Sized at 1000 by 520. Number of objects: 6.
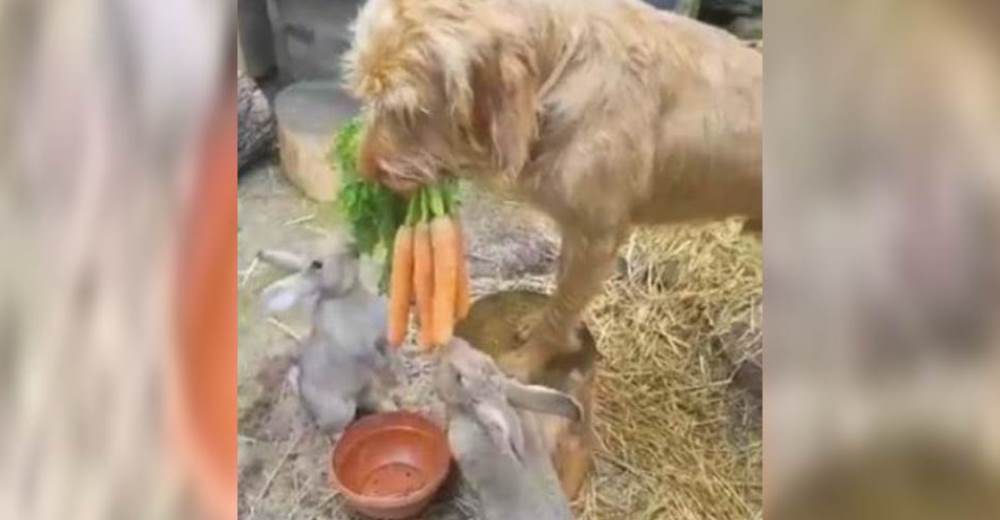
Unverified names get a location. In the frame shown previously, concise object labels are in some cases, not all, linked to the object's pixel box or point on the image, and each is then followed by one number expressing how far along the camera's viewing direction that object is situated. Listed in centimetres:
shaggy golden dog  111
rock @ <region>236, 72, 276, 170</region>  117
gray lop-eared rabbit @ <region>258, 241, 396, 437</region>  116
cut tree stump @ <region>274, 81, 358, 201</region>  115
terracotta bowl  117
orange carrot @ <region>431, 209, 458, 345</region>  115
